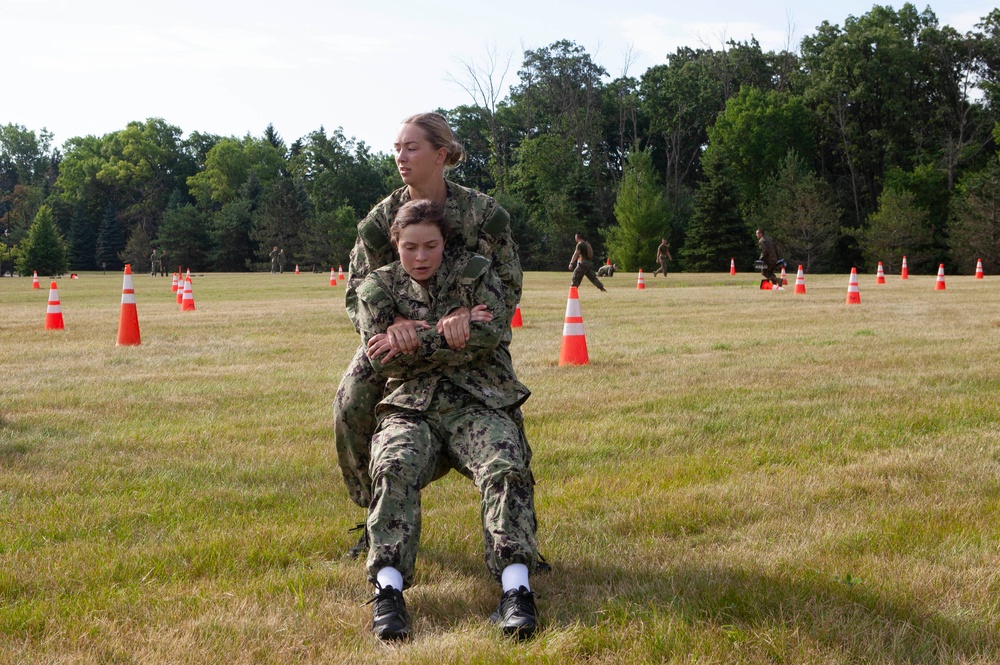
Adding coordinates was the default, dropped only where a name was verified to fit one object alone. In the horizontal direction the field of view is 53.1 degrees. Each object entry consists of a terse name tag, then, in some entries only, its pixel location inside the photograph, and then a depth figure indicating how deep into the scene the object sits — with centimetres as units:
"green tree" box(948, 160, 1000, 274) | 5638
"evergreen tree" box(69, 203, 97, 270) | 10356
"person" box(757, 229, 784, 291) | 2745
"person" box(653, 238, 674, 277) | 4138
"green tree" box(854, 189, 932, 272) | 5909
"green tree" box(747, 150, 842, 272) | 6131
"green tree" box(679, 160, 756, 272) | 6394
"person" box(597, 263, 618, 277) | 4141
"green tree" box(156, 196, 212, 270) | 9156
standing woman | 391
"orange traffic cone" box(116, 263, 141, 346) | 1303
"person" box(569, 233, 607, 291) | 2726
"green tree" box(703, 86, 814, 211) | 7054
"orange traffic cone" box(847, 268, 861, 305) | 2024
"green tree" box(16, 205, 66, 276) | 7062
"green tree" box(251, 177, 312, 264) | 8944
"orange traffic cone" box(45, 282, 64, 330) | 1555
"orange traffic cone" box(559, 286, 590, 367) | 1036
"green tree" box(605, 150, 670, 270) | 6431
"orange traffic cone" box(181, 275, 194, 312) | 2116
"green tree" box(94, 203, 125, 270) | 10194
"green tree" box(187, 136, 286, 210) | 11275
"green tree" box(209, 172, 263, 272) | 9194
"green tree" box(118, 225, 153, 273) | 9300
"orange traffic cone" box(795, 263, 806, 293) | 2510
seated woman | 333
